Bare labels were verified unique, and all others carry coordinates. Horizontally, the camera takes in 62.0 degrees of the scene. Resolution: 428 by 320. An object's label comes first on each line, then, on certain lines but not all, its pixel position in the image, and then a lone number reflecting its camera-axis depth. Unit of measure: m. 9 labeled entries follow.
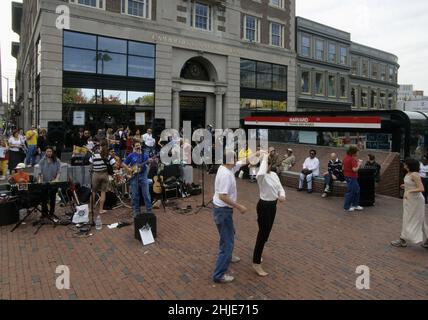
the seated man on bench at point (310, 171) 13.75
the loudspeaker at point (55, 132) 16.84
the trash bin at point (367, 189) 11.45
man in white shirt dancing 5.41
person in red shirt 10.65
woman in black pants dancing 5.63
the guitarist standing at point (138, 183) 9.05
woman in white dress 7.21
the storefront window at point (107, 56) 20.47
